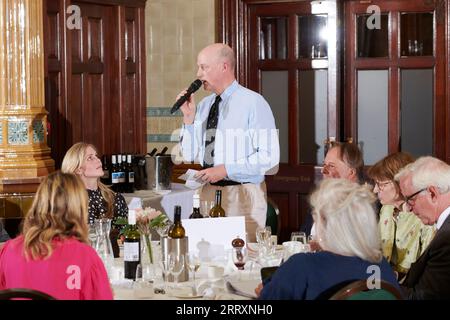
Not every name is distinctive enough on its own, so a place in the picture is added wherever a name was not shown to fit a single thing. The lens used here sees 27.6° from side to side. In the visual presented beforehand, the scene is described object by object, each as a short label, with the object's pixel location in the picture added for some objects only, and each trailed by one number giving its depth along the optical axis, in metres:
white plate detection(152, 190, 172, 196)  6.97
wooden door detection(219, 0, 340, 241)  7.55
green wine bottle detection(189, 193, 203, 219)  4.10
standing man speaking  4.92
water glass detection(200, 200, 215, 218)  4.46
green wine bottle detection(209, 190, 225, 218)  4.39
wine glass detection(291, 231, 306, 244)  4.07
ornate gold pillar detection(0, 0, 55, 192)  6.03
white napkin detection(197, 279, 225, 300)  3.27
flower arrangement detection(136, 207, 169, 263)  3.86
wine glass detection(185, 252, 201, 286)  3.62
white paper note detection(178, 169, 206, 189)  4.90
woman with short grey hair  2.66
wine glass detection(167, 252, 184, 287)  3.51
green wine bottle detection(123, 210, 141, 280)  3.59
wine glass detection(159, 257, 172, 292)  3.52
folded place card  3.88
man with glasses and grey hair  3.18
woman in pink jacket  2.90
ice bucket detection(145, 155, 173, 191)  7.13
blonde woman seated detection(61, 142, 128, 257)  4.88
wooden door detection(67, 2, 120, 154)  7.18
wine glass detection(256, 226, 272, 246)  4.03
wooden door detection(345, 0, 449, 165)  7.32
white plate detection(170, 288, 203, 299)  3.27
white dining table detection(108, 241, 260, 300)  3.29
